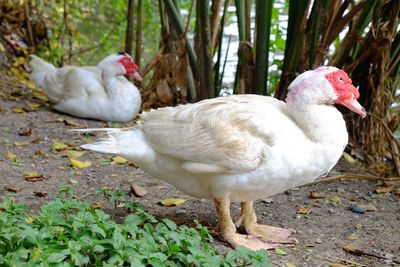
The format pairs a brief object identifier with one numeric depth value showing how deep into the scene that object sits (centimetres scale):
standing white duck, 332
